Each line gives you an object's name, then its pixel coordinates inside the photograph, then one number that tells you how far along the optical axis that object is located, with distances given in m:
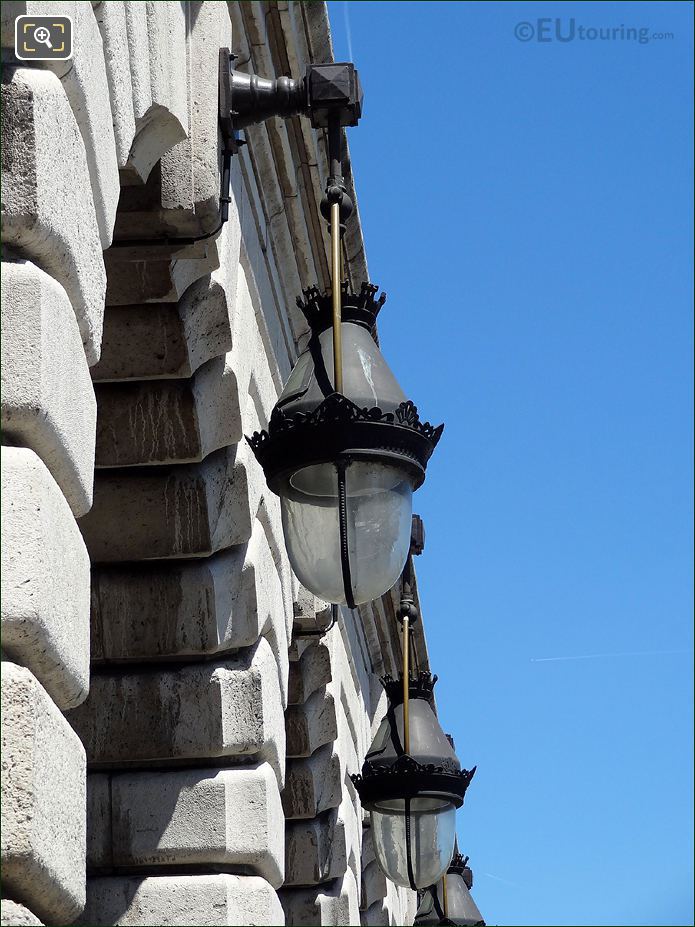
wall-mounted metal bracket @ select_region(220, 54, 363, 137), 8.96
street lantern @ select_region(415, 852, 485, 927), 20.35
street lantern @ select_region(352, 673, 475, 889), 12.98
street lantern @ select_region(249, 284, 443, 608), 7.64
